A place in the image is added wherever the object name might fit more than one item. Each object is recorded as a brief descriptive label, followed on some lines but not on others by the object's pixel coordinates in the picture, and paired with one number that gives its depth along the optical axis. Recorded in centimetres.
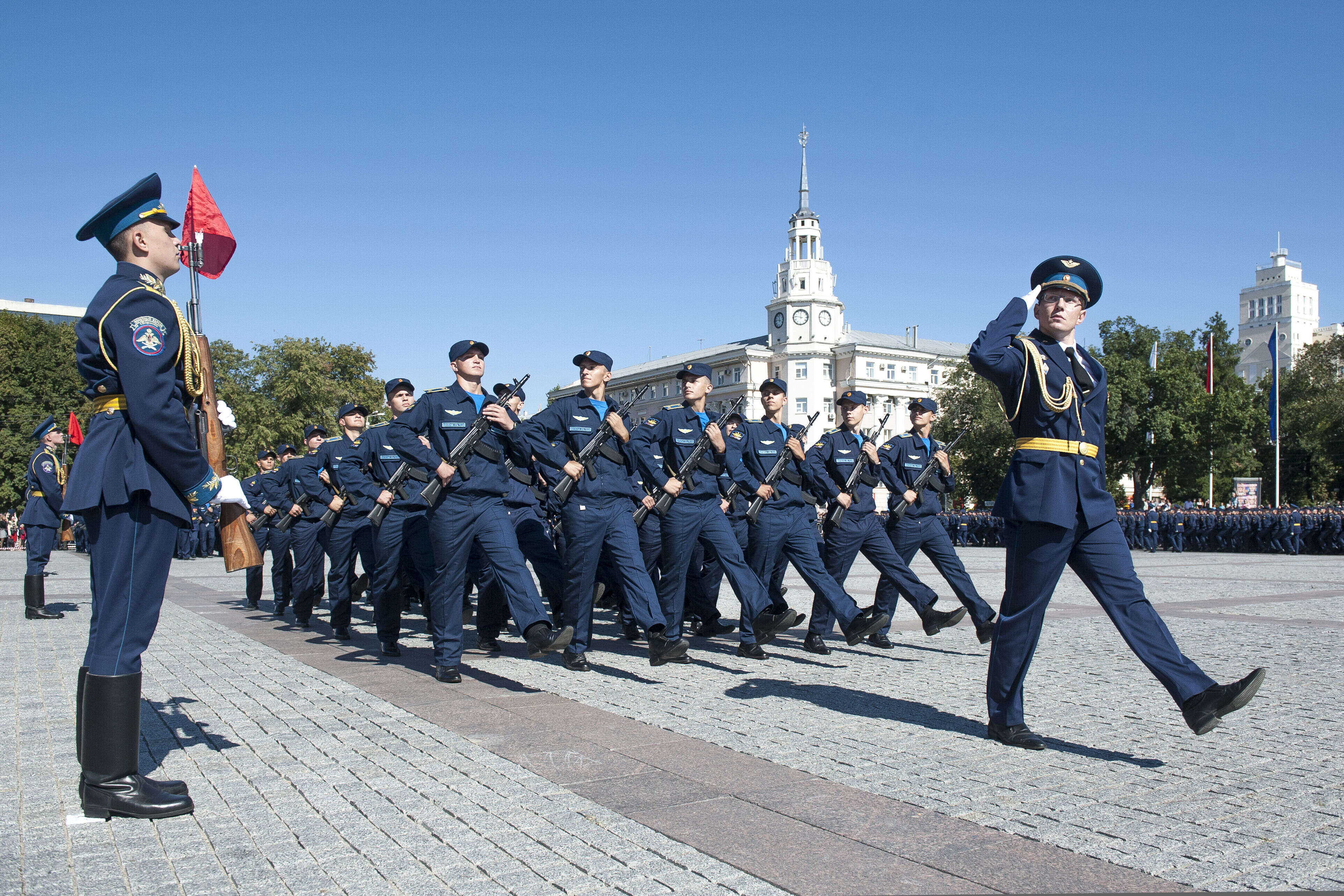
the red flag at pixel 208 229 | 1135
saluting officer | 530
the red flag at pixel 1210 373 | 4684
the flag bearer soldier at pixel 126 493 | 425
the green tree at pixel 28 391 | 5369
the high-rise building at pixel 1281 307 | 14600
